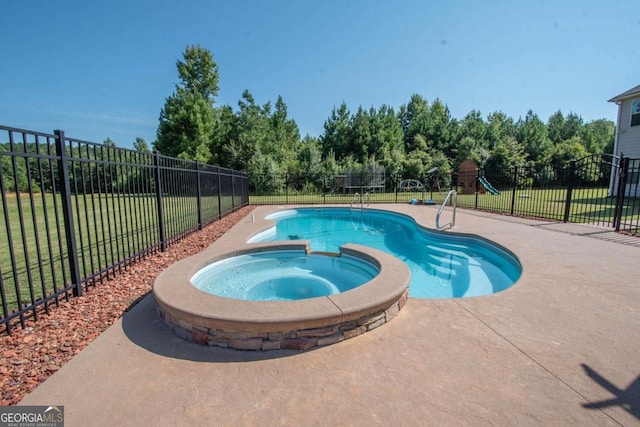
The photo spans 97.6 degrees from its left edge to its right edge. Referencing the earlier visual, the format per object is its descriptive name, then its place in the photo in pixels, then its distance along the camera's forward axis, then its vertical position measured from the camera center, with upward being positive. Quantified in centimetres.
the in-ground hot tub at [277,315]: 235 -115
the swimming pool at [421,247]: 500 -167
